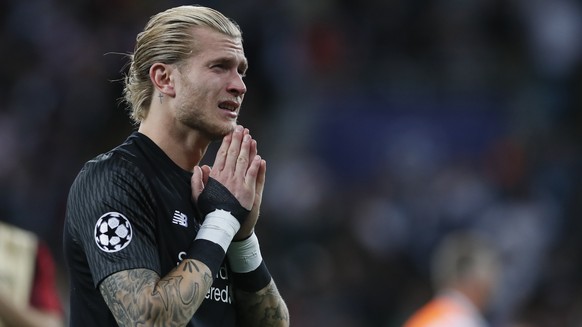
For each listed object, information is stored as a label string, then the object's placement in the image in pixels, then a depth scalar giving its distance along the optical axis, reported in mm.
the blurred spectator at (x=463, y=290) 15203
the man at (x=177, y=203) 7000
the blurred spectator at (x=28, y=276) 10969
